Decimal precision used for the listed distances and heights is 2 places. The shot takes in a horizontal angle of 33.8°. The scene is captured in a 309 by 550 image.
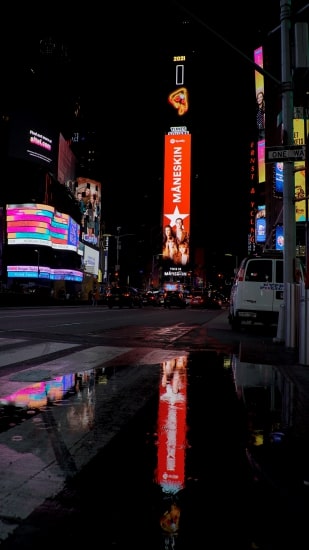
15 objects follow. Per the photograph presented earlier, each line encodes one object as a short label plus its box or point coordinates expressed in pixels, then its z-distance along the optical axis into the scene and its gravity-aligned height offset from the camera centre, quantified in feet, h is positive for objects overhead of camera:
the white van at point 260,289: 52.44 +0.03
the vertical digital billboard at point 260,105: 189.98 +72.19
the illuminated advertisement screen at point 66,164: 303.68 +78.81
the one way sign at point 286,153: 36.81 +9.95
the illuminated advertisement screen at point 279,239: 133.18 +13.36
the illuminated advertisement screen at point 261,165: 185.59 +47.78
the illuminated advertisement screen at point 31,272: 263.49 +7.81
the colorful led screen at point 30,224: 263.29 +33.11
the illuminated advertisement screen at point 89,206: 353.51 +57.83
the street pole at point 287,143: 39.83 +11.52
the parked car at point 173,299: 170.52 -3.54
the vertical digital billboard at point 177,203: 339.16 +57.24
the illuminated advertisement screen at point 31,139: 270.05 +80.58
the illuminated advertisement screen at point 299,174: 105.81 +24.31
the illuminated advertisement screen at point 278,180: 119.85 +26.05
